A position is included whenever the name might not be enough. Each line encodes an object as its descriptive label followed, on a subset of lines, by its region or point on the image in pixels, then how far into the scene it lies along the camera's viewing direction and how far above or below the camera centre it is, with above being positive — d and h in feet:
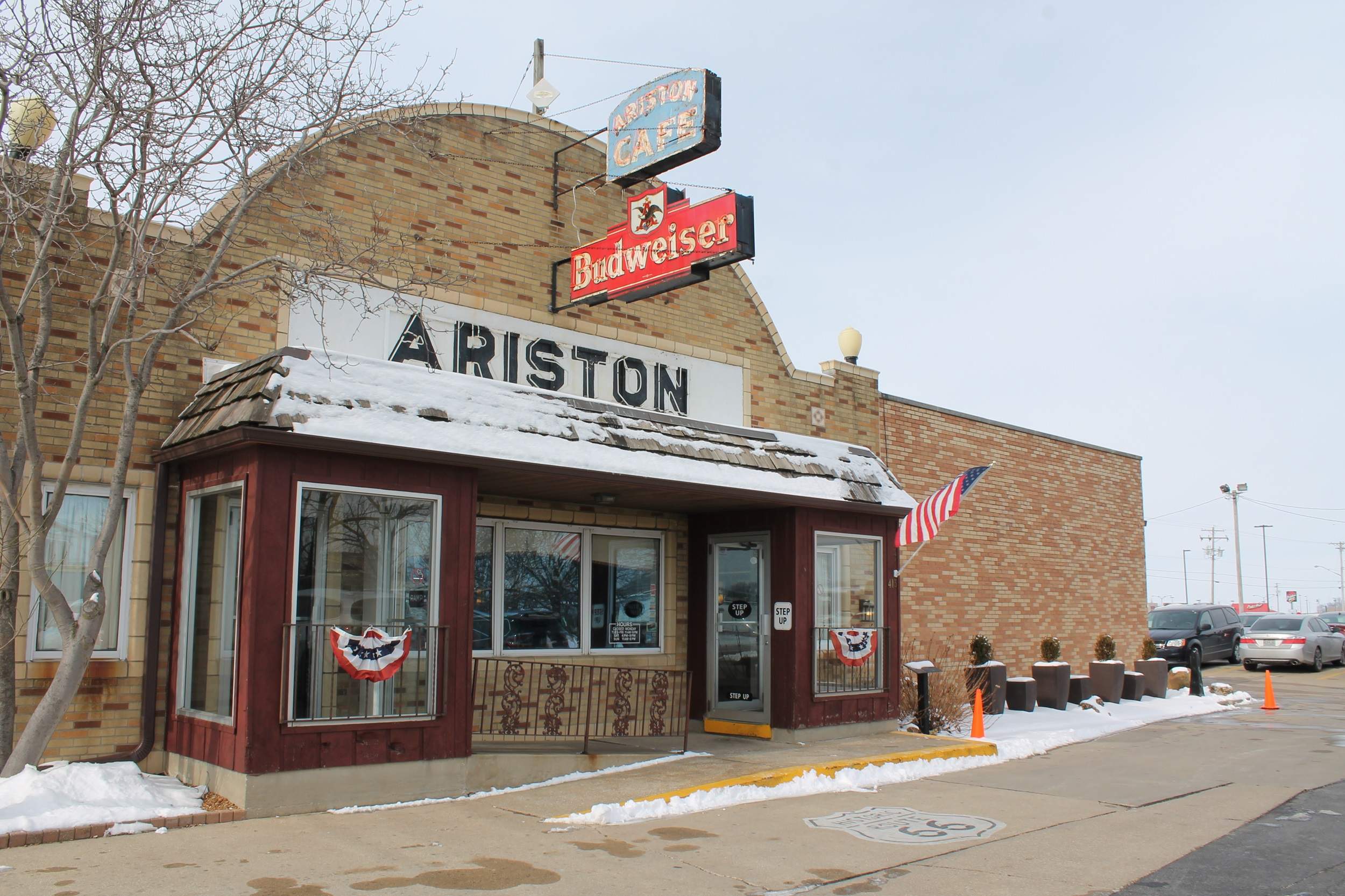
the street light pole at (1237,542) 187.73 +8.20
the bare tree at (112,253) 27.09 +8.99
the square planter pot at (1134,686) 62.59 -5.34
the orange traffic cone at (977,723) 42.37 -5.07
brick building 28.78 +2.81
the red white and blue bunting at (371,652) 28.60 -1.78
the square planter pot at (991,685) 52.49 -4.51
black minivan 83.35 -3.24
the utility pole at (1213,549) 317.22 +11.55
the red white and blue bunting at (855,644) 42.52 -2.19
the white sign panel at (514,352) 35.45 +8.19
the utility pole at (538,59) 43.65 +20.50
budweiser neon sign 36.06 +11.30
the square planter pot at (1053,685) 56.49 -4.83
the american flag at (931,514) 43.19 +2.84
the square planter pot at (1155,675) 64.23 -4.92
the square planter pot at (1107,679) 60.44 -4.82
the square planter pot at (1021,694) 54.65 -5.15
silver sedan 88.94 -4.25
